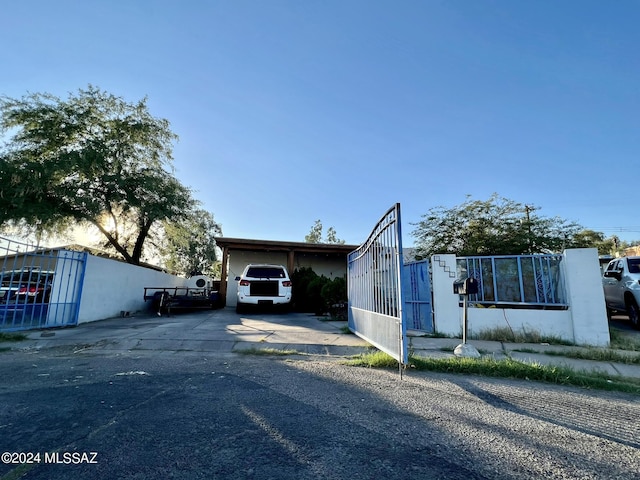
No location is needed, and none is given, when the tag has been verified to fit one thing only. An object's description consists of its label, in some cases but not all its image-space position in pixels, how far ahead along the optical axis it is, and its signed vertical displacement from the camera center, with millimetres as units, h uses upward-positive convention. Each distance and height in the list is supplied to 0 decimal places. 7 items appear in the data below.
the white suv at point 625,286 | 7500 +210
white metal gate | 3871 +20
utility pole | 12933 +3038
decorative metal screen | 6578 +310
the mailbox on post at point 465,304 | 4566 -184
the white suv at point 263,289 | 10578 +46
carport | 14883 +1959
